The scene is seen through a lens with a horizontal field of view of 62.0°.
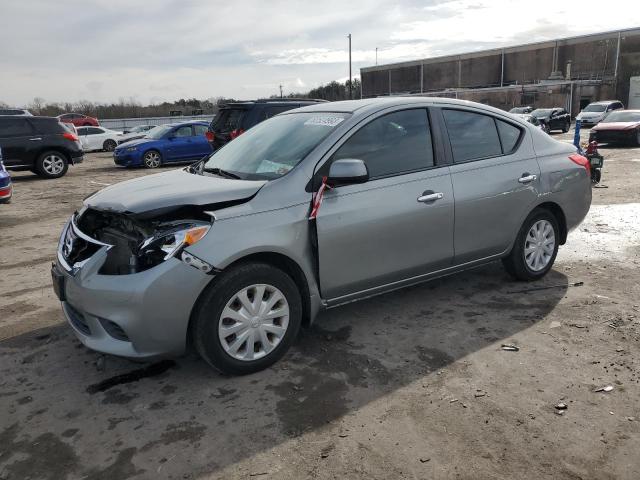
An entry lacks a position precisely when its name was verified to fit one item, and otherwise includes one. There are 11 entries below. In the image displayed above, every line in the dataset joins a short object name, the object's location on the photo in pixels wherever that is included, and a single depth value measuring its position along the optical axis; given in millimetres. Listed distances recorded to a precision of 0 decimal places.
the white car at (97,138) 25547
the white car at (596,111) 31688
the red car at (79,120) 32469
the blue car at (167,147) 16953
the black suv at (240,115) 10617
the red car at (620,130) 18641
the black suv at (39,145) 13781
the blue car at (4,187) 8406
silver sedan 3213
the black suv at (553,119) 30761
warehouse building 50375
